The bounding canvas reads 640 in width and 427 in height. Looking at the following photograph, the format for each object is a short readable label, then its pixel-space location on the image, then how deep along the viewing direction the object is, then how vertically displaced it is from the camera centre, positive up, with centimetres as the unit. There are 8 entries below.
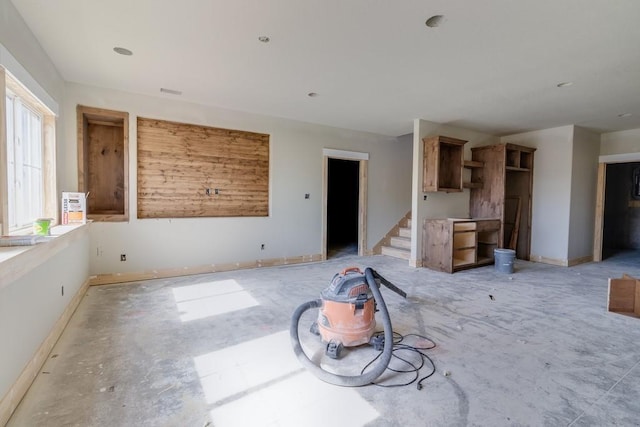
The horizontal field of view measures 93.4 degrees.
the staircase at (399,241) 624 -79
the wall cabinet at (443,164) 523 +77
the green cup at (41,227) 223 -23
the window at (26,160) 234 +33
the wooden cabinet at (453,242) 497 -63
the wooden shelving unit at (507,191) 574 +33
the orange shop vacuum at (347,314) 225 -85
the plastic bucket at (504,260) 495 -88
